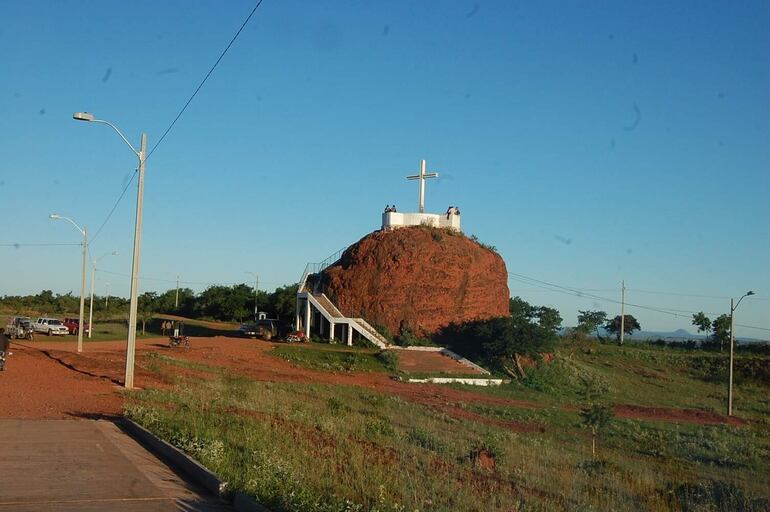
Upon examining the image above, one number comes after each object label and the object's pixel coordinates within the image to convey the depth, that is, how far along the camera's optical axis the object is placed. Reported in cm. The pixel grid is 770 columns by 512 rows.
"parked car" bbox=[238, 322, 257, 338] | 6327
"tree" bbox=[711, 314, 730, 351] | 9416
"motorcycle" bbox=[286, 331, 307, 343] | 5981
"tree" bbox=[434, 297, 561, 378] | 5444
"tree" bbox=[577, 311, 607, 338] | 11588
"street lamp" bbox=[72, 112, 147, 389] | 2609
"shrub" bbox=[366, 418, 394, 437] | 1868
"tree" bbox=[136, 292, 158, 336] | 11190
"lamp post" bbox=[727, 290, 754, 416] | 4572
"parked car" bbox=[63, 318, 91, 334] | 6750
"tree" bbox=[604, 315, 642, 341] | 11806
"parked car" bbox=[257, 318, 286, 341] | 6291
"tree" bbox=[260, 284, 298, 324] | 8081
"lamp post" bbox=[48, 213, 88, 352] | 4594
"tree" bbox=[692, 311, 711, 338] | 11094
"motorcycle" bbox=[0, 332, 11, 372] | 3038
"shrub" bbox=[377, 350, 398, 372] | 5024
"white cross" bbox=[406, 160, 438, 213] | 6291
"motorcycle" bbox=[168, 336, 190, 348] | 5153
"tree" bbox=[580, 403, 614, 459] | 2550
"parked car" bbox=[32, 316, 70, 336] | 6469
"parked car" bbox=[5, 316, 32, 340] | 5716
